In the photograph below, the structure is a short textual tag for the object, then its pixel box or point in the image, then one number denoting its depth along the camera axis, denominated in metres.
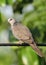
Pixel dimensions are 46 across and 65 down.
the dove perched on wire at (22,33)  5.03
